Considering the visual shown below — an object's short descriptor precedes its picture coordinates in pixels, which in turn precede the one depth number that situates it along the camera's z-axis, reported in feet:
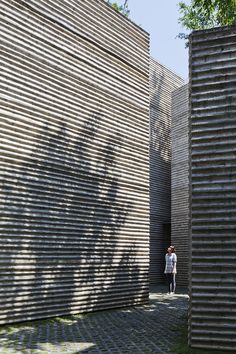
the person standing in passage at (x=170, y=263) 58.39
